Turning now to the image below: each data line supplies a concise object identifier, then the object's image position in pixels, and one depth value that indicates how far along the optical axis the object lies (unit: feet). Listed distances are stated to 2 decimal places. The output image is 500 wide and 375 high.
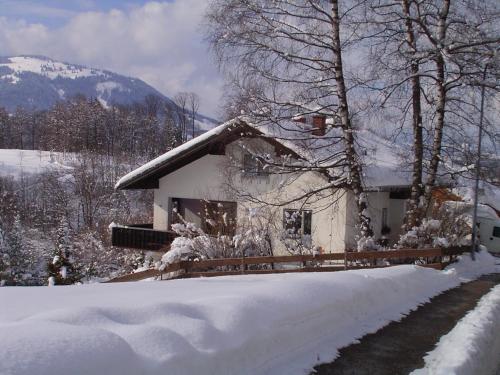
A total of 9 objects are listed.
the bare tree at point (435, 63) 49.60
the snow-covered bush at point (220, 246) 50.65
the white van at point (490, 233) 112.06
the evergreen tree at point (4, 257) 102.94
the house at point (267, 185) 54.08
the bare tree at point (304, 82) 50.47
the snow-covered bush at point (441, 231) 55.06
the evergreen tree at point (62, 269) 72.08
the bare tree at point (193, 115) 315.17
